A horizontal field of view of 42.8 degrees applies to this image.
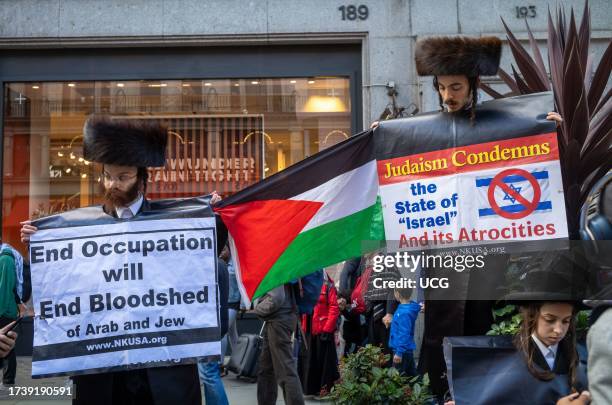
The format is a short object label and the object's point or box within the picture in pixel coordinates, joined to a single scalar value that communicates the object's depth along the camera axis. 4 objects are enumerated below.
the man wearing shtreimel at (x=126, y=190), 4.57
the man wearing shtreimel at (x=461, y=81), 4.71
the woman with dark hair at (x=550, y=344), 3.92
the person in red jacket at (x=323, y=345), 10.13
